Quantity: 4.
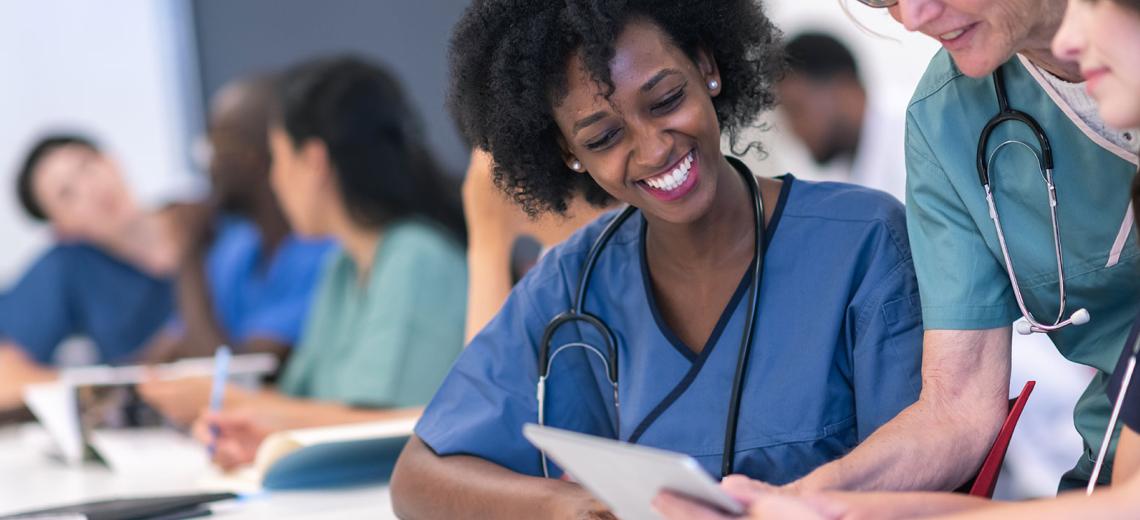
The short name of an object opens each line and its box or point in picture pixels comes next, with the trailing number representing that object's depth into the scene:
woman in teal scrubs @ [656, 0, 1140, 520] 1.48
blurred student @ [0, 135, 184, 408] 3.80
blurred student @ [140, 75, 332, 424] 3.40
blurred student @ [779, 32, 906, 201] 3.85
